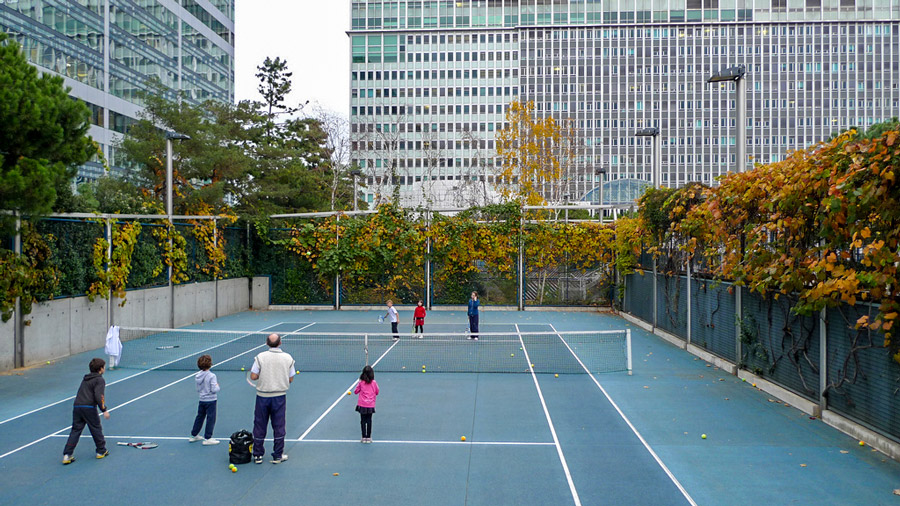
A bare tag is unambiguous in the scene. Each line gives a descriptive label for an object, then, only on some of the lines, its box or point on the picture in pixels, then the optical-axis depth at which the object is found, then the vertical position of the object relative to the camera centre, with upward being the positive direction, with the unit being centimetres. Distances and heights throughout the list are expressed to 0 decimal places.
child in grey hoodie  936 -190
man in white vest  857 -180
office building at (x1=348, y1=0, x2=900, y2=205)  11194 +3226
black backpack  852 -246
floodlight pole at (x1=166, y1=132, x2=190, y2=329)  2022 +230
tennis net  1557 -247
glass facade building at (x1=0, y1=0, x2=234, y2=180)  3831 +1464
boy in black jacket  856 -192
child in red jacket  1978 -174
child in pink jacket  944 -201
